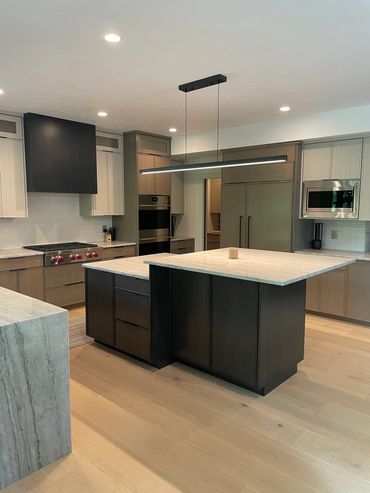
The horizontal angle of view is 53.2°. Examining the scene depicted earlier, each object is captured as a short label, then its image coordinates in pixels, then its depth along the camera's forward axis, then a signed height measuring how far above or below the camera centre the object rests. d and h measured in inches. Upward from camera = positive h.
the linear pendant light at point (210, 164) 126.3 +15.8
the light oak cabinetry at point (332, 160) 182.7 +23.0
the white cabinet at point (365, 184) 178.7 +10.1
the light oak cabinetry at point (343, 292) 177.8 -43.8
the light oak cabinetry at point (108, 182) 222.7 +14.2
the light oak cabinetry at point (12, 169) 181.2 +17.6
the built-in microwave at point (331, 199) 184.5 +3.1
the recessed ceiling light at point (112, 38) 99.4 +45.4
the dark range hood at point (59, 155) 186.1 +26.4
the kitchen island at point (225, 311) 111.7 -35.6
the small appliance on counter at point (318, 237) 208.7 -18.3
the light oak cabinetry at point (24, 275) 173.8 -33.9
